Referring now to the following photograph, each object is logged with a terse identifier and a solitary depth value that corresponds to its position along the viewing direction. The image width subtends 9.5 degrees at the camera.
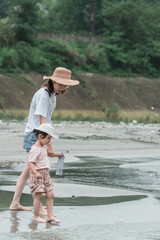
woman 11.82
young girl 10.92
